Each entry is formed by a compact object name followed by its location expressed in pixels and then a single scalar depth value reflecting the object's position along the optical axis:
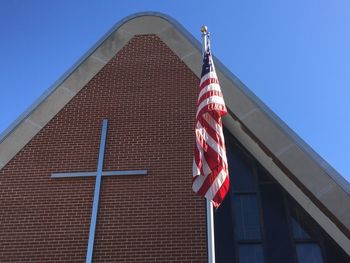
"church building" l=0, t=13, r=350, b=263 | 8.27
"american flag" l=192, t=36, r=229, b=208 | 6.89
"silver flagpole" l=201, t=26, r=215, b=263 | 6.67
